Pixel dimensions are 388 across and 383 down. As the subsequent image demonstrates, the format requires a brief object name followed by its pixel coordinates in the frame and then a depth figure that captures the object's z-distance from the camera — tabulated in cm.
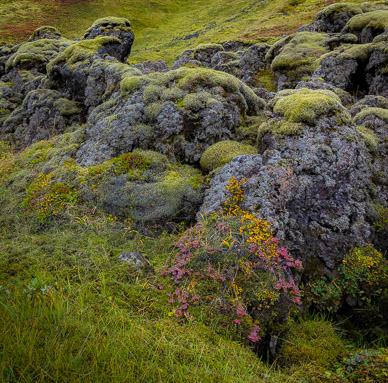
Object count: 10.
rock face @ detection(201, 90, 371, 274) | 606
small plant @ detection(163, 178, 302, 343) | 439
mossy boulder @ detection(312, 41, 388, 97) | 1434
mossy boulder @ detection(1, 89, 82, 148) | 1282
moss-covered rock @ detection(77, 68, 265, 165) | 877
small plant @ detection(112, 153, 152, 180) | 789
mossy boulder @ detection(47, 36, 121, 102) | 1380
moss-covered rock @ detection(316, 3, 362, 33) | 2202
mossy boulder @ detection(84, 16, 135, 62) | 2106
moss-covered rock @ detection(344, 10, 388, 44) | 1730
